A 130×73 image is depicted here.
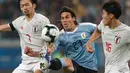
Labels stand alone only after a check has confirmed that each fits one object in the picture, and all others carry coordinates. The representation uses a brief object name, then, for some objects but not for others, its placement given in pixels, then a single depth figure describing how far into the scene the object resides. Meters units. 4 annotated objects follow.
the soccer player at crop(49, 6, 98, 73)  19.20
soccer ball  18.17
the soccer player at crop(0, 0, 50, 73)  19.05
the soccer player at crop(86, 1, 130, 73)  17.50
